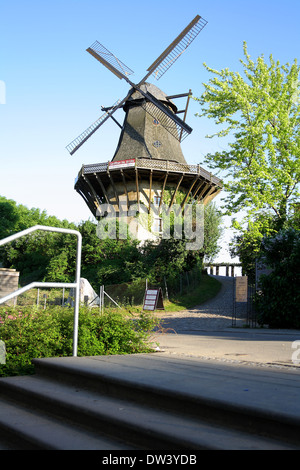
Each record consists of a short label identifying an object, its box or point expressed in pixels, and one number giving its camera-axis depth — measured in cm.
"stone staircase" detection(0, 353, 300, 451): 235
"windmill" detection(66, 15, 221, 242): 3086
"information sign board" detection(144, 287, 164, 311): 1700
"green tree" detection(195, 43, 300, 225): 1748
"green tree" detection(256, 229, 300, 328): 1316
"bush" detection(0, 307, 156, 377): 450
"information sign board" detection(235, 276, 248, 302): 1348
